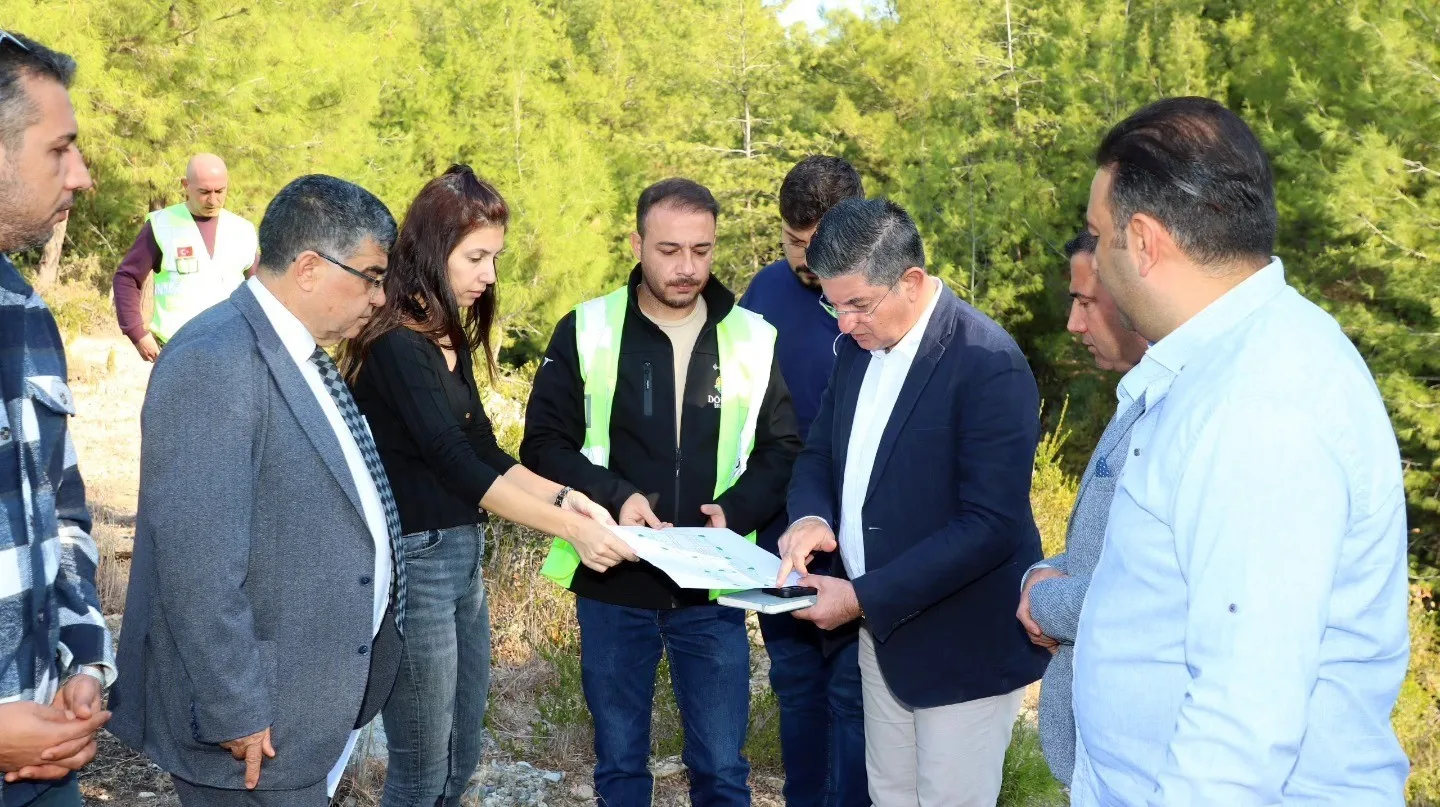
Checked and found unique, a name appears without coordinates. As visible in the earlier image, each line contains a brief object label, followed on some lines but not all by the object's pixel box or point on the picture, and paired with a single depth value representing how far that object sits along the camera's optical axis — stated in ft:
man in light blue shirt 4.80
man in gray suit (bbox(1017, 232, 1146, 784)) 6.88
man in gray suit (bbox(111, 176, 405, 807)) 7.34
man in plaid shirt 6.50
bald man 21.21
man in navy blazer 9.57
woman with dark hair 10.18
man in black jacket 11.50
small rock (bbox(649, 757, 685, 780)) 15.10
